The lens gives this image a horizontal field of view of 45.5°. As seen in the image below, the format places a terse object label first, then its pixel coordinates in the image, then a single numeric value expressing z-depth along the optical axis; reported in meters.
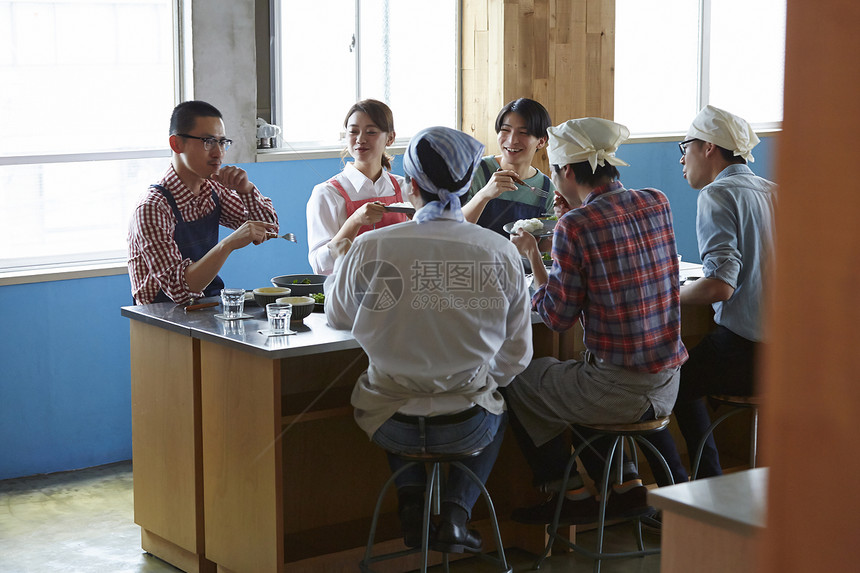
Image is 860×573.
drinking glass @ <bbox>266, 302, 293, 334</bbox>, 2.86
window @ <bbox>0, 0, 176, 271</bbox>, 4.07
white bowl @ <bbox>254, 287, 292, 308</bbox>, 3.11
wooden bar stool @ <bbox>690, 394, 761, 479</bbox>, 3.23
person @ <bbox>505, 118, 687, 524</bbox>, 2.76
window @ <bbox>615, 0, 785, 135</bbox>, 6.33
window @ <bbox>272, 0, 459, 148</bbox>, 4.84
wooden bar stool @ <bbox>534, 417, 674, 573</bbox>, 2.87
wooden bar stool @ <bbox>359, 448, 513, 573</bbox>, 2.60
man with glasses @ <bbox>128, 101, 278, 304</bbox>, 3.22
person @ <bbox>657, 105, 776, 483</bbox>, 3.12
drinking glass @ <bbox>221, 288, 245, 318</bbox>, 3.05
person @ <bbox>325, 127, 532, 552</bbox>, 2.52
